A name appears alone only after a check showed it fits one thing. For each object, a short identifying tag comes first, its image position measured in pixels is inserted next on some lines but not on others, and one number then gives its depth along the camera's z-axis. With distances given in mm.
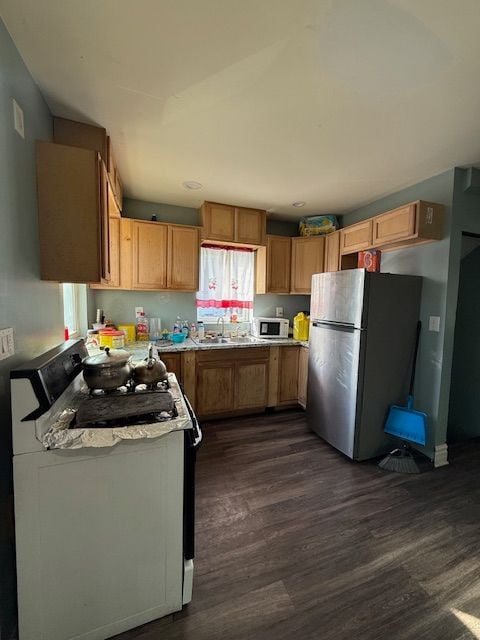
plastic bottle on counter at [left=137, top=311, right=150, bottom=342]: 3141
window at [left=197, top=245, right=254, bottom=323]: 3512
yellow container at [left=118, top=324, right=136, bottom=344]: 3003
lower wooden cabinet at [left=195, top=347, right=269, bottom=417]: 2961
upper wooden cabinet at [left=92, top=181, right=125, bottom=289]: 2777
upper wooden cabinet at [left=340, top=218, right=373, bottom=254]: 2736
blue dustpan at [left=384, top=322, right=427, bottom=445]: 2287
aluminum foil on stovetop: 977
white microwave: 3550
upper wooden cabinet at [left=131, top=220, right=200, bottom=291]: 2945
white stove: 979
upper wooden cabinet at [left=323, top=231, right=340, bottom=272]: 3232
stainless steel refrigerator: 2314
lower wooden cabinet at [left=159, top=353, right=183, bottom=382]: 2787
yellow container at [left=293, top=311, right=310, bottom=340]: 3516
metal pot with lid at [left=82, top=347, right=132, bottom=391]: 1278
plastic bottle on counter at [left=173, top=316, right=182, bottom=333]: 3303
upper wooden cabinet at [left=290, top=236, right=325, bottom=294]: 3492
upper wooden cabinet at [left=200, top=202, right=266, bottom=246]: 3146
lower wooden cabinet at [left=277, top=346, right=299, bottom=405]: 3344
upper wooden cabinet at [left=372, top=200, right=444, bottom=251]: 2234
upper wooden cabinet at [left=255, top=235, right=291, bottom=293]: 3502
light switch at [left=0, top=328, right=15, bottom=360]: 1053
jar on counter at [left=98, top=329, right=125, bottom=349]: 2521
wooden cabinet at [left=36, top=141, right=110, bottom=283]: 1435
